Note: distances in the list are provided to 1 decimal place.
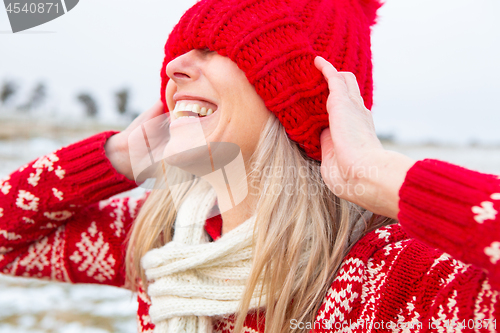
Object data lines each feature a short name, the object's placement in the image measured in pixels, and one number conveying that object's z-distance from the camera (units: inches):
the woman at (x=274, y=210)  33.5
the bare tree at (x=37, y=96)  532.0
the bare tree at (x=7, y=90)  707.4
